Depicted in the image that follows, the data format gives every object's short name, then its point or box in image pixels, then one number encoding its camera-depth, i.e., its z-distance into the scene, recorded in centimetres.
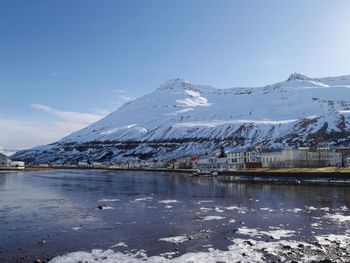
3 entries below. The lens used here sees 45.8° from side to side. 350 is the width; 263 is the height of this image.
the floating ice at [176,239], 2539
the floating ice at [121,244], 2434
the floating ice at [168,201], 4762
